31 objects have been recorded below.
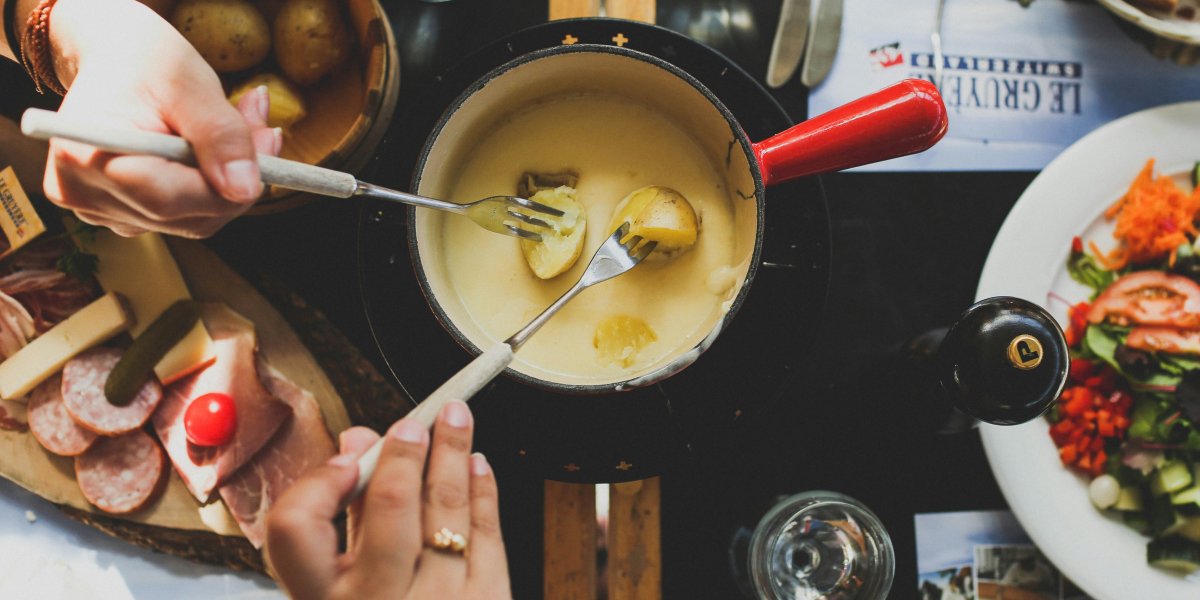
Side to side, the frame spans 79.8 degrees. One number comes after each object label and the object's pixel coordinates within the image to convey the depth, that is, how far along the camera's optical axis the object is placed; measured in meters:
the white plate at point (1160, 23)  1.03
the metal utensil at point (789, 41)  1.06
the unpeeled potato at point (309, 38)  0.94
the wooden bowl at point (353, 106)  0.89
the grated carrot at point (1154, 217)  1.02
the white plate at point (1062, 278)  1.00
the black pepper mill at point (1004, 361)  0.83
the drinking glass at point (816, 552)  1.00
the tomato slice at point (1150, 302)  1.01
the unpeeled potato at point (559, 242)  0.82
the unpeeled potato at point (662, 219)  0.78
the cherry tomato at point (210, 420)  0.98
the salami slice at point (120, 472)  0.99
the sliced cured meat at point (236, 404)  1.00
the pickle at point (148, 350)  0.98
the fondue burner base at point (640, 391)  0.90
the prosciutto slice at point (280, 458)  1.00
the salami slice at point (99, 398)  0.98
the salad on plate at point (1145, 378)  1.00
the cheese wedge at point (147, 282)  1.00
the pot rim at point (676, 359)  0.70
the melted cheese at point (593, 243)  0.83
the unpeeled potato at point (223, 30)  0.93
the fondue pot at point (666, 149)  0.71
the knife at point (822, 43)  1.07
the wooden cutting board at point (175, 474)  1.02
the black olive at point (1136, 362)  1.00
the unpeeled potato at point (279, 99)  0.94
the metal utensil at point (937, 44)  1.11
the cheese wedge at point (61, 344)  0.99
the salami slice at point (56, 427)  1.00
